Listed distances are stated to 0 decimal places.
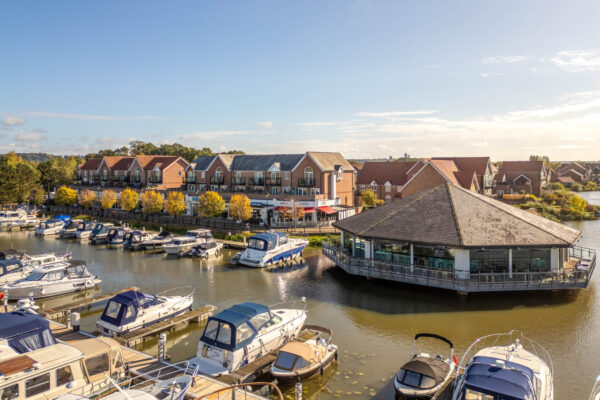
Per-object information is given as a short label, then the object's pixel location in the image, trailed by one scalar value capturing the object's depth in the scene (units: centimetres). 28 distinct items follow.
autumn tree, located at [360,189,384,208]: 6194
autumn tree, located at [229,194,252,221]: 4950
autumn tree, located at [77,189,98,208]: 6469
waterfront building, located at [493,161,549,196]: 8975
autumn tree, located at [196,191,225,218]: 5106
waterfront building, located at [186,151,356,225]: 5181
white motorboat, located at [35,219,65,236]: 5141
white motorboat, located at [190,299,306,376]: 1606
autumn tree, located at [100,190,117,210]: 6156
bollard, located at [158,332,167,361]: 1684
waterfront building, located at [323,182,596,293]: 2572
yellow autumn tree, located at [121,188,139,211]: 5916
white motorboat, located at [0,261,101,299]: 2627
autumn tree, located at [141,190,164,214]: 5591
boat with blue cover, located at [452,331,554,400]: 1197
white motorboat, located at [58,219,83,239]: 4975
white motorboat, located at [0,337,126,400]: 1216
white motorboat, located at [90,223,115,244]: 4603
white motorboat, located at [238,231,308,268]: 3444
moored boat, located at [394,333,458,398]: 1408
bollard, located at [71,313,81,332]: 1959
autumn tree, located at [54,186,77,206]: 6725
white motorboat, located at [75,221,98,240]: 4838
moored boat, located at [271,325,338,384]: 1563
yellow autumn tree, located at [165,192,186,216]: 5403
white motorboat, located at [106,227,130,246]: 4497
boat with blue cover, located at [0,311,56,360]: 1500
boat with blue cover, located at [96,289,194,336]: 2012
